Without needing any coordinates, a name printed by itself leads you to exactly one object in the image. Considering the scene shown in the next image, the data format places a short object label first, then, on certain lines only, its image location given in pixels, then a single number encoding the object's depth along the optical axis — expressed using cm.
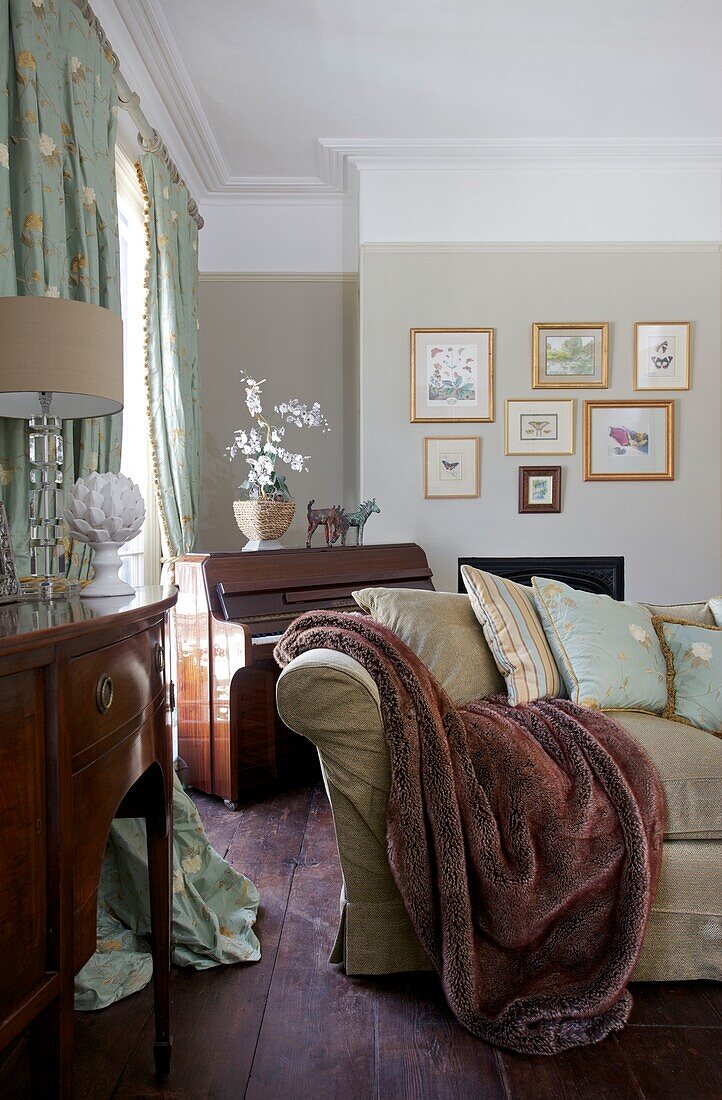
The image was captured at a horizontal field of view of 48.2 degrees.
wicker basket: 370
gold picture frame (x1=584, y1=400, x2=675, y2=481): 433
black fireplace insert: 435
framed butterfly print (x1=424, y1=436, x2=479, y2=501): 431
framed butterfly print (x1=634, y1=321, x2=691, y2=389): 432
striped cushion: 227
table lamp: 160
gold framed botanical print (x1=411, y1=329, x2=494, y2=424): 430
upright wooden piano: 306
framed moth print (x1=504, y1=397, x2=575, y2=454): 432
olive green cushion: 228
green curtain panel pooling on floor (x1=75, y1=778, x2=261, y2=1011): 186
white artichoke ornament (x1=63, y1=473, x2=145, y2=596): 148
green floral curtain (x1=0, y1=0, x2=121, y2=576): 194
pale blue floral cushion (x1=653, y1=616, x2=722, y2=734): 226
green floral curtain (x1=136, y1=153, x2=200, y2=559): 342
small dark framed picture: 433
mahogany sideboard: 85
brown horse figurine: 384
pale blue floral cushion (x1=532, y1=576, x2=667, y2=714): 226
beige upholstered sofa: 177
